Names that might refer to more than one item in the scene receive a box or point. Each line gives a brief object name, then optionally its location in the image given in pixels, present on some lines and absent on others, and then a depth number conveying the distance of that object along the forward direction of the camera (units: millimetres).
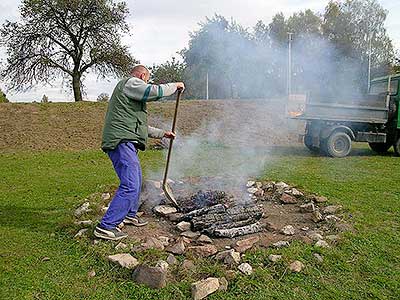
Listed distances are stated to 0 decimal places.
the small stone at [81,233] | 4085
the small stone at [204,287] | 2961
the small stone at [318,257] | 3499
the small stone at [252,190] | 5792
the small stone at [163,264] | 3304
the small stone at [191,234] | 4047
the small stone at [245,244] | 3625
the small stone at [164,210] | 4754
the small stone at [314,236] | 3940
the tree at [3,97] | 19647
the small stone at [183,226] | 4250
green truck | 10422
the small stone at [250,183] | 6195
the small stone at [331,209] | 4832
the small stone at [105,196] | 5535
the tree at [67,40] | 17734
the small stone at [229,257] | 3383
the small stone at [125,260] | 3365
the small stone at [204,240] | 3887
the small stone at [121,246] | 3704
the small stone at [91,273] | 3341
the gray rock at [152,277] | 3117
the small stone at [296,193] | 5596
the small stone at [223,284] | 3068
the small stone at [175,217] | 4574
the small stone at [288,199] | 5344
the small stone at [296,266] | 3332
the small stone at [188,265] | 3318
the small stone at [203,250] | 3566
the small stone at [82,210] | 4834
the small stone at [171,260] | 3411
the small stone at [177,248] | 3614
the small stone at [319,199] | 5327
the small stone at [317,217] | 4541
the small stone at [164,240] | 3836
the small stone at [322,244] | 3748
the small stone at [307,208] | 4887
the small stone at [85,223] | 4429
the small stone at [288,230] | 4121
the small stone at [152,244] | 3682
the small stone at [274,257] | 3439
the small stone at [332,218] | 4469
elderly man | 3857
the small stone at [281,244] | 3746
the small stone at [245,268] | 3258
